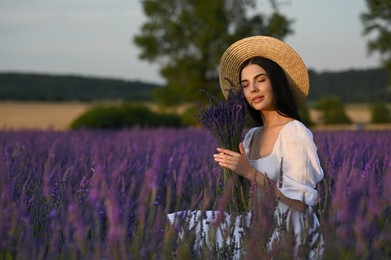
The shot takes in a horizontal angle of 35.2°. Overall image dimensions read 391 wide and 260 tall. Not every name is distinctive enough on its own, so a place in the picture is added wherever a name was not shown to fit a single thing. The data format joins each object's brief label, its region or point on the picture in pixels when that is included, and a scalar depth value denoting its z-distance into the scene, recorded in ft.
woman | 8.49
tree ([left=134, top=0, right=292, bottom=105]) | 76.95
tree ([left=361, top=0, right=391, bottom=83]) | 57.98
